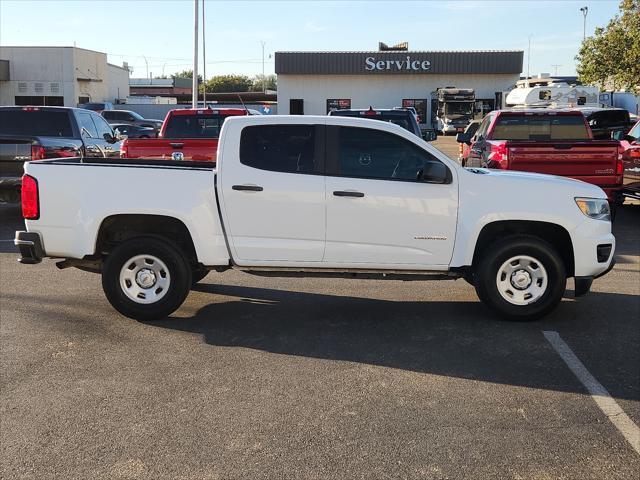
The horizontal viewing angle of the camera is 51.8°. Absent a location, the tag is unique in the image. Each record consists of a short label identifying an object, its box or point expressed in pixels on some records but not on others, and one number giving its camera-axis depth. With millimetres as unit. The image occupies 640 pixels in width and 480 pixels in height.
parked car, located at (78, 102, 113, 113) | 39594
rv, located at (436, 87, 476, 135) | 42719
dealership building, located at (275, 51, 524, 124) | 49281
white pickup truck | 6109
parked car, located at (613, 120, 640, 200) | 11672
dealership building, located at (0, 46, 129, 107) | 46375
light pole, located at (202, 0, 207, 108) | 37581
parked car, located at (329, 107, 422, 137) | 12836
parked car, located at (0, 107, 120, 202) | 11016
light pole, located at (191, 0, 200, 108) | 27794
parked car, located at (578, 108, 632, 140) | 20422
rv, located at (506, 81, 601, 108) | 28844
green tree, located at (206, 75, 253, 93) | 104562
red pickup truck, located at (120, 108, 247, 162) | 10742
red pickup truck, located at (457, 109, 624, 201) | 10648
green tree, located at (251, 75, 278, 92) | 121406
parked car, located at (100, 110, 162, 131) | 35375
